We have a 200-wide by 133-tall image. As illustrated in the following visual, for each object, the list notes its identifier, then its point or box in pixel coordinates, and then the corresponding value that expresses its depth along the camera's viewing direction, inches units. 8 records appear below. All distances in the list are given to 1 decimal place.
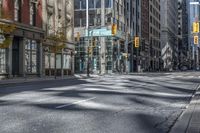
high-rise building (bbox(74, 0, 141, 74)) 2238.8
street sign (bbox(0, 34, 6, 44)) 1173.1
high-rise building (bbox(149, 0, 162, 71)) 3556.1
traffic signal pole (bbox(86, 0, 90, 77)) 2215.6
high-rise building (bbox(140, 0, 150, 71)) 3144.6
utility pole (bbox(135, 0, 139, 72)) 2917.0
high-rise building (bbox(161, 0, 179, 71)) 4307.9
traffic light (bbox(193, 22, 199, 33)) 1195.1
